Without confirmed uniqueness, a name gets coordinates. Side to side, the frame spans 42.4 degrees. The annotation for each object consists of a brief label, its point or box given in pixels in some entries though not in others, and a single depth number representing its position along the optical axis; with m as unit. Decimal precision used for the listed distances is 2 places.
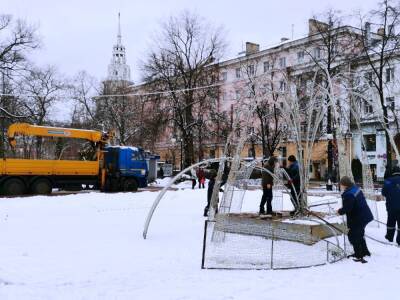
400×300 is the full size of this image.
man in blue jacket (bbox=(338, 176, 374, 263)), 9.02
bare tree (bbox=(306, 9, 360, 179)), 31.42
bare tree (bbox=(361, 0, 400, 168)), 27.73
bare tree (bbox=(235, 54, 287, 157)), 12.62
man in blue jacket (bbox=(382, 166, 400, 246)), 10.96
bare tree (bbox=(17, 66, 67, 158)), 40.81
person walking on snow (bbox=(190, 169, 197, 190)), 32.32
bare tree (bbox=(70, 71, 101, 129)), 55.91
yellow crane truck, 25.34
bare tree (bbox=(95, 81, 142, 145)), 53.56
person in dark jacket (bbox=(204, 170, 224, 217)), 15.45
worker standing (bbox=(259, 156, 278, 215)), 13.68
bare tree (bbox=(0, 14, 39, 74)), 37.50
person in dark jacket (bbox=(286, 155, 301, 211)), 13.41
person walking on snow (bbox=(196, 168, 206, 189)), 32.45
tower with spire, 108.08
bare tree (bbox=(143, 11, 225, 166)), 43.12
